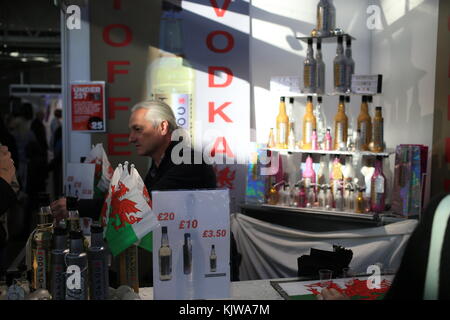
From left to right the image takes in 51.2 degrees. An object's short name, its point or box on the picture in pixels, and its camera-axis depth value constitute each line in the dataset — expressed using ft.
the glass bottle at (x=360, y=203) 10.93
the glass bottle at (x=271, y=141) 12.53
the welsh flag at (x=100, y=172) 8.36
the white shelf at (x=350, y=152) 10.64
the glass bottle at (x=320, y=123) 12.01
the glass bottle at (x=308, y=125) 11.85
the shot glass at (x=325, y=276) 5.59
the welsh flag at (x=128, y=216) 4.47
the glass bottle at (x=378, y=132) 10.70
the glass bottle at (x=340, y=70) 11.33
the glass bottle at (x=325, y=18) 11.59
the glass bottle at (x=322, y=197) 11.56
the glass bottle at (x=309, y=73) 11.71
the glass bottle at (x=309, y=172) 12.03
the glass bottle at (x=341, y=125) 11.39
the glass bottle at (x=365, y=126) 10.94
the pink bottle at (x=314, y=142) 11.65
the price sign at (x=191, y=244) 4.56
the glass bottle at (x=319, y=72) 11.78
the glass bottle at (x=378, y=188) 10.72
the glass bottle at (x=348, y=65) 11.35
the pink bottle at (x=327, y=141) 11.53
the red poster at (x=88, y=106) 13.70
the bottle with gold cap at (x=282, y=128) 12.21
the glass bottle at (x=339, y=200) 11.19
